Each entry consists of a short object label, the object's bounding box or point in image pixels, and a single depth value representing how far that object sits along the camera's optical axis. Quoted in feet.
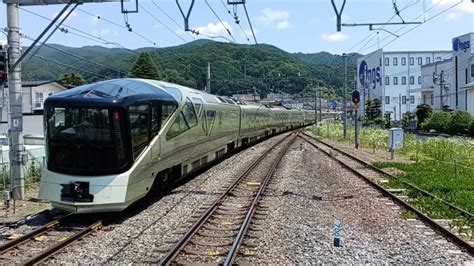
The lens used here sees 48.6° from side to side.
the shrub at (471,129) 143.95
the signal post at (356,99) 100.23
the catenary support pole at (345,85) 121.47
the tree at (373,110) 251.68
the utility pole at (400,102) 277.15
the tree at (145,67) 231.24
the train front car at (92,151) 32.37
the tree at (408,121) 226.99
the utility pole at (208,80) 120.06
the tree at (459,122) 150.19
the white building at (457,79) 197.98
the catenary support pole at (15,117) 41.19
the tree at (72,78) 241.35
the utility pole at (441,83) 207.69
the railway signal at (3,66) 39.24
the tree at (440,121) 165.05
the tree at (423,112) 202.46
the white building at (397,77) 289.53
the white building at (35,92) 145.89
